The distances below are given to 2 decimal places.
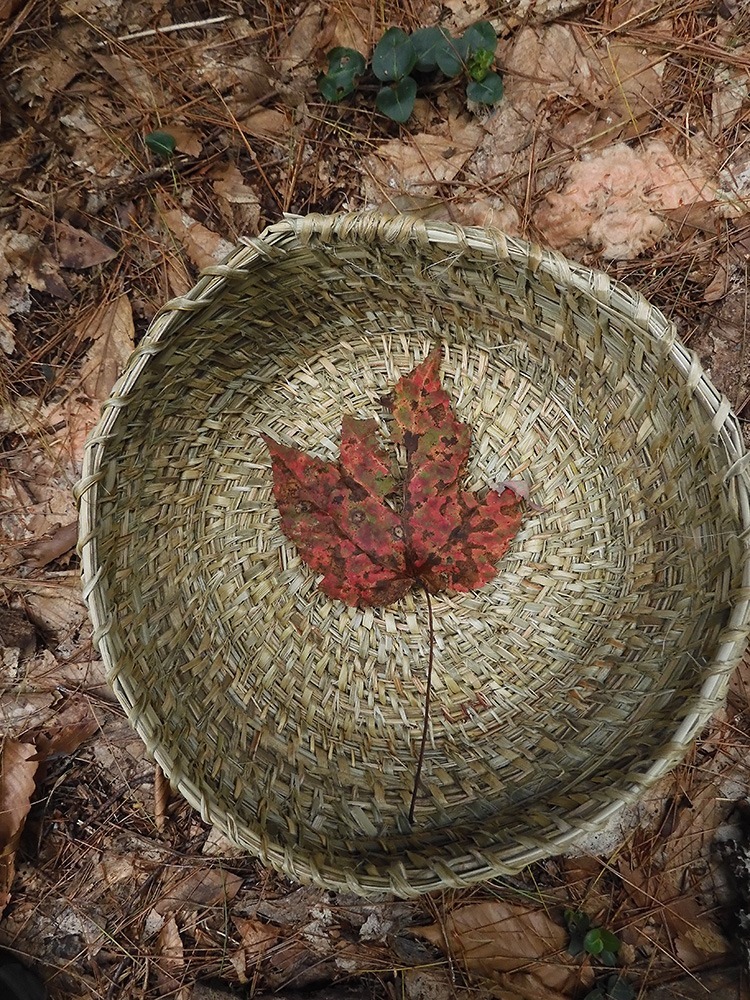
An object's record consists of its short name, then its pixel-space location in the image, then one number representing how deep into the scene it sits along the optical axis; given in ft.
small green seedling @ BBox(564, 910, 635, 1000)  1.02
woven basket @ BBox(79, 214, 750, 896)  0.87
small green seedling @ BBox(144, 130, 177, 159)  1.07
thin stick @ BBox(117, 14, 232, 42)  1.10
